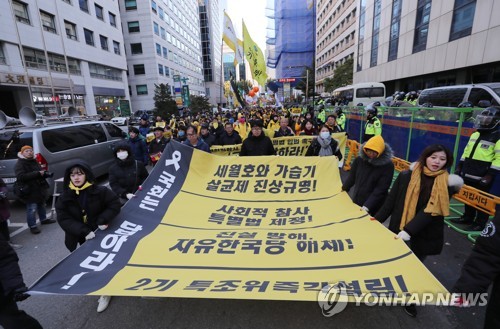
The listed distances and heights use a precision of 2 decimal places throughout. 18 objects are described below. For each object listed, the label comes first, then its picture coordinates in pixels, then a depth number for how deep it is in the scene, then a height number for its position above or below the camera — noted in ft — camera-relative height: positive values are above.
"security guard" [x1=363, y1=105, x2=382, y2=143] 25.37 -2.39
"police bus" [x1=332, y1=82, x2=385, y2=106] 80.53 +1.84
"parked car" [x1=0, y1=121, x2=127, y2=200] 19.40 -3.17
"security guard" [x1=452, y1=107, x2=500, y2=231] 13.23 -3.01
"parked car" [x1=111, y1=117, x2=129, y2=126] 80.25 -4.41
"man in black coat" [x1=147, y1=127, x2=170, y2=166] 23.67 -3.50
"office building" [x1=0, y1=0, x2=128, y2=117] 63.41 +15.57
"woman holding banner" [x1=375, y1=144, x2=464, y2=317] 8.35 -3.29
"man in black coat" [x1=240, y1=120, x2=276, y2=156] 18.02 -2.78
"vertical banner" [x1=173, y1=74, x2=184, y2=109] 130.11 +7.10
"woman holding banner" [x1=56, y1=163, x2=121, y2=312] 9.84 -3.79
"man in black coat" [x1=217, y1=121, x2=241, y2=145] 24.57 -3.09
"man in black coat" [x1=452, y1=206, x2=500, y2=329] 5.83 -3.75
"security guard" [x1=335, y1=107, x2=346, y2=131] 38.08 -2.50
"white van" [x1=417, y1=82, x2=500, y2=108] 30.72 +0.31
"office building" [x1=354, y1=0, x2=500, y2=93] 60.95 +16.09
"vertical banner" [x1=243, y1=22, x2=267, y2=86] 50.93 +8.99
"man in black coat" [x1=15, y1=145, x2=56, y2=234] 16.05 -4.42
